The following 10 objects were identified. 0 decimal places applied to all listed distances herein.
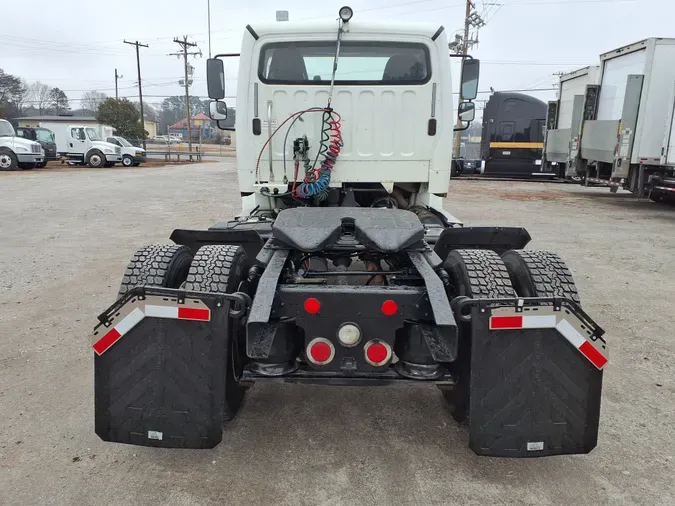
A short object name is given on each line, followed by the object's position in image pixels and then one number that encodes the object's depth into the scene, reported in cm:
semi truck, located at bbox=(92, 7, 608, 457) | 240
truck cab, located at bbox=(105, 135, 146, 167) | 3025
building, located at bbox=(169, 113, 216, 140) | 9550
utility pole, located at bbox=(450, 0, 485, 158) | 3462
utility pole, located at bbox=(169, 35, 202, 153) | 4547
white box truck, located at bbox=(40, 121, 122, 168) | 2828
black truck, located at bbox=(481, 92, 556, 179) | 2150
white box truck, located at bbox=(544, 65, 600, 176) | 1508
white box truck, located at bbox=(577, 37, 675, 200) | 1131
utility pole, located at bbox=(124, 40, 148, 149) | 4661
